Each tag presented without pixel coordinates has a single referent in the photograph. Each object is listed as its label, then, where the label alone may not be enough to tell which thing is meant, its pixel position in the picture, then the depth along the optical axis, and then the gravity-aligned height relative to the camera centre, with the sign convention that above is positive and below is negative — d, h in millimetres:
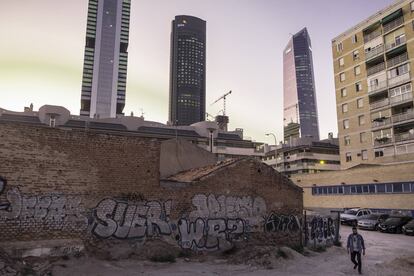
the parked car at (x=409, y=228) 25438 -1861
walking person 12258 -1468
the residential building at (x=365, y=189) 35438 +1415
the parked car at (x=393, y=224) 27047 -1704
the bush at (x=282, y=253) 14208 -2054
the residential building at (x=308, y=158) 76600 +9330
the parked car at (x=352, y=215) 31897 -1213
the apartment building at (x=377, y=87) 45656 +15545
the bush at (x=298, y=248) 16608 -2181
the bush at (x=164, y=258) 12922 -2074
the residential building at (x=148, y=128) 79938 +16758
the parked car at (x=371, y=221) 28755 -1549
